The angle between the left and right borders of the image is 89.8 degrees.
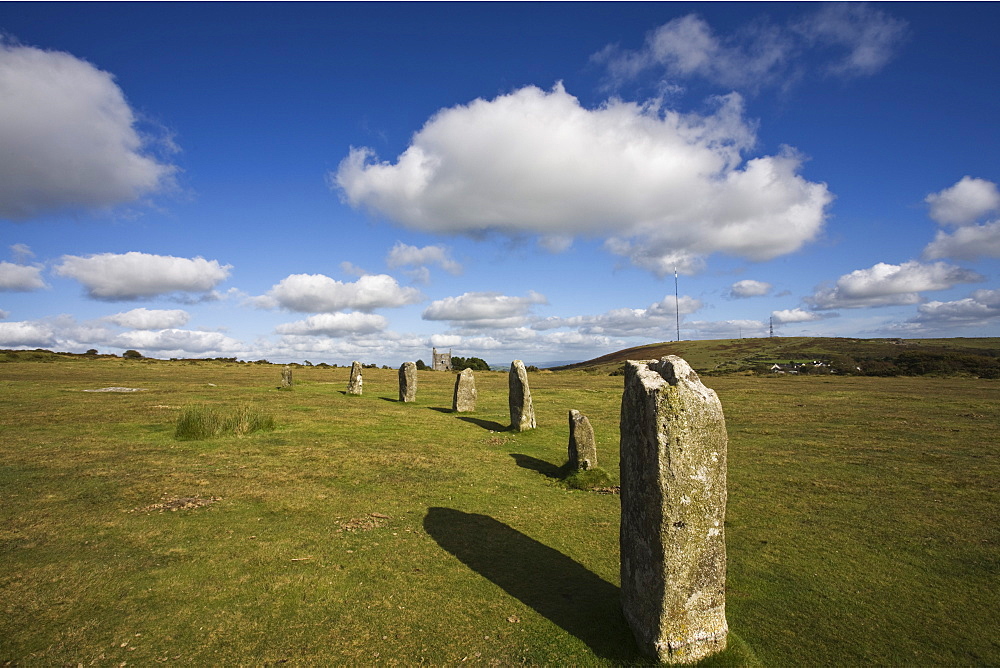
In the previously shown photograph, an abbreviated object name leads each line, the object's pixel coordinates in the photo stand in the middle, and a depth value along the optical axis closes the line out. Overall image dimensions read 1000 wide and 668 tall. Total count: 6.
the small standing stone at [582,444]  12.86
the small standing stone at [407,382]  28.33
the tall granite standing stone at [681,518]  5.24
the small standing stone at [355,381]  31.33
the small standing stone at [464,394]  24.50
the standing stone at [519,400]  19.14
